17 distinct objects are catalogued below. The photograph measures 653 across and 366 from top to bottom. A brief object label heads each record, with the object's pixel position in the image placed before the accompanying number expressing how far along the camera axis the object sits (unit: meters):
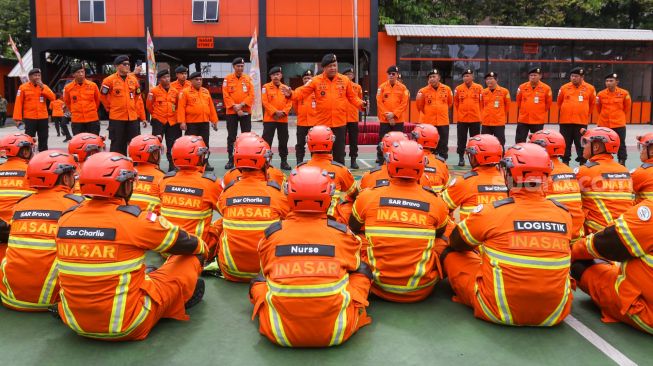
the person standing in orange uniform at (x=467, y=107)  12.92
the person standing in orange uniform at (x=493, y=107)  12.80
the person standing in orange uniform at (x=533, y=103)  12.27
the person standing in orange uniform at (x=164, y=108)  11.85
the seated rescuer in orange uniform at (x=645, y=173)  5.41
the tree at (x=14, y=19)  35.16
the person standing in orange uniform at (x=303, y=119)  11.31
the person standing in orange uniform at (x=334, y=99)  10.70
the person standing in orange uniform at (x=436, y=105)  12.60
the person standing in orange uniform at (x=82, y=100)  11.66
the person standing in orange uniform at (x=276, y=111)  12.10
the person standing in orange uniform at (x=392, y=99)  12.27
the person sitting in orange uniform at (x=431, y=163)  6.41
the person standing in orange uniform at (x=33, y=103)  12.20
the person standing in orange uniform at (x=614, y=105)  12.34
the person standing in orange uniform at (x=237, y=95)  11.97
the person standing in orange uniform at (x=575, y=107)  11.85
